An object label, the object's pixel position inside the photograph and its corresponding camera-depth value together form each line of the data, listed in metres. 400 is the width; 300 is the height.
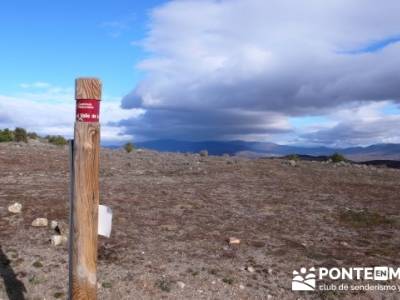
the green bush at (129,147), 32.62
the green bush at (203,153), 29.67
